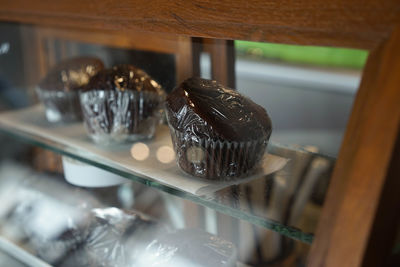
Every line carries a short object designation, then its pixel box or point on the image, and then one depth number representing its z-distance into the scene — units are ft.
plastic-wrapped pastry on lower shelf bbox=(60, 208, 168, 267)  2.35
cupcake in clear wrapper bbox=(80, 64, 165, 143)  2.23
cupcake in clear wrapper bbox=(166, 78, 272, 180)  1.77
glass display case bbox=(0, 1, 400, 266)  1.40
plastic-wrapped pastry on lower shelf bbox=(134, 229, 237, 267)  1.98
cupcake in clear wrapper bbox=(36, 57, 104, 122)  2.60
